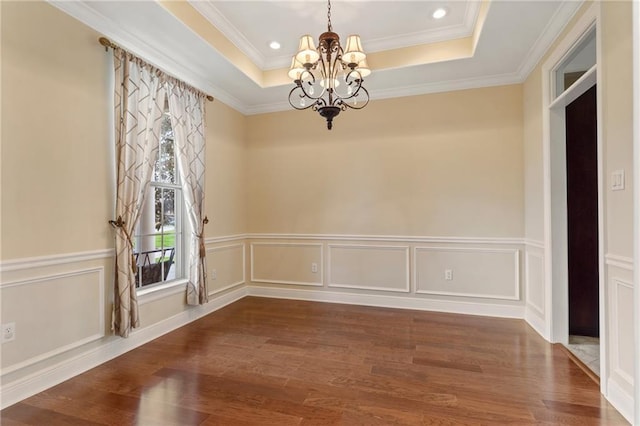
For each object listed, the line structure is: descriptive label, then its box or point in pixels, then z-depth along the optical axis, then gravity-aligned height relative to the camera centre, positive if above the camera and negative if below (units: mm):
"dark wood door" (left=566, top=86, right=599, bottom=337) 2975 -9
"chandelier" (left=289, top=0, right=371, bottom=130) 2318 +1193
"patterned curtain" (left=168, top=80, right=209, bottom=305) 3334 +541
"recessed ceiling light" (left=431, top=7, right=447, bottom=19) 2854 +1899
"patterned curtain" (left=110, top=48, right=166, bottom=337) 2598 +410
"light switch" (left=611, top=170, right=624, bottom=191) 1864 +202
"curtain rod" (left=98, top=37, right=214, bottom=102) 2508 +1430
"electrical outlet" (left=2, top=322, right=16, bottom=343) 1968 -743
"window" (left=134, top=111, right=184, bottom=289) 3162 -104
